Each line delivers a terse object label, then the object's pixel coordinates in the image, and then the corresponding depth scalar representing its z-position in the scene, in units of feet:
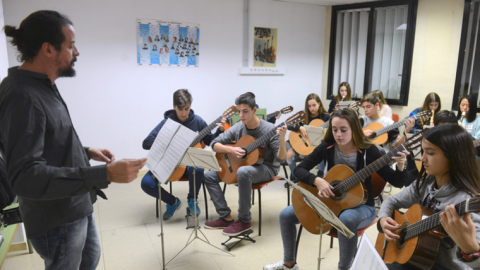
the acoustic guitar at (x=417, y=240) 4.84
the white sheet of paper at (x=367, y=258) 3.08
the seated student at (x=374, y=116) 11.93
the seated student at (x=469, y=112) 13.07
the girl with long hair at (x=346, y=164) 6.68
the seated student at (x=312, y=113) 13.61
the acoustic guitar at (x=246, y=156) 9.55
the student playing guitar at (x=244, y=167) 9.33
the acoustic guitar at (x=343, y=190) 6.60
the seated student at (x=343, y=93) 17.72
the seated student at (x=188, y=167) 10.55
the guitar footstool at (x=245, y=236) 9.19
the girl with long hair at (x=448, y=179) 4.77
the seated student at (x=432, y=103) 14.62
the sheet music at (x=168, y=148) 5.75
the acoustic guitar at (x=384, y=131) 11.28
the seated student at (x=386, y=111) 15.59
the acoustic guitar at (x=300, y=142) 12.87
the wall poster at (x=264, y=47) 17.93
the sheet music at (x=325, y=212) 4.75
